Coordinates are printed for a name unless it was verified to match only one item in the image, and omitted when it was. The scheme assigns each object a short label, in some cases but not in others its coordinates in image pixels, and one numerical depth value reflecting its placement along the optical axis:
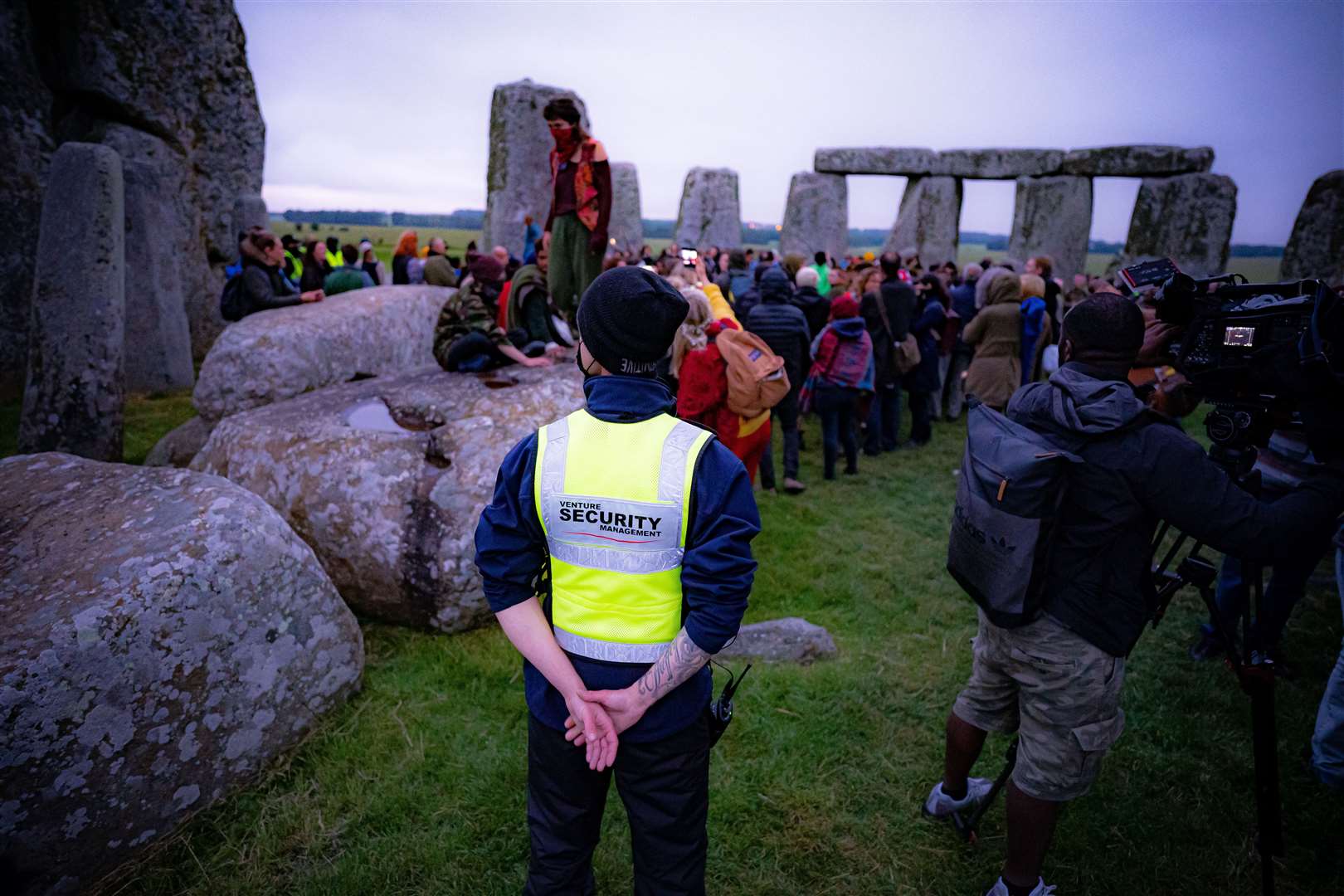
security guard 1.64
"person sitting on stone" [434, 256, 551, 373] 4.87
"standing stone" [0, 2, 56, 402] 7.07
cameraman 1.87
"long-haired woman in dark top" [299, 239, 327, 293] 10.02
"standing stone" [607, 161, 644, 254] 18.27
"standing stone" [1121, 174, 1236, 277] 13.89
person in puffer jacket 6.30
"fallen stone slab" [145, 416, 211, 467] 5.54
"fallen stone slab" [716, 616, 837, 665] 3.79
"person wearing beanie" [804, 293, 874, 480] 6.50
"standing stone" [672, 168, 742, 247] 19.22
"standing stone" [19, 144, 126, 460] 5.27
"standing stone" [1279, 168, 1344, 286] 10.75
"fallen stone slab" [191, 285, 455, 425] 5.38
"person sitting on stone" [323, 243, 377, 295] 7.89
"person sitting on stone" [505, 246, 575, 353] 5.15
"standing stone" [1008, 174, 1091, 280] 15.30
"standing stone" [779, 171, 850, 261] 17.33
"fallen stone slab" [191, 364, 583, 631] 3.72
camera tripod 2.11
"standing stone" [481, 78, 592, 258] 13.48
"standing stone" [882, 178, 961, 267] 16.72
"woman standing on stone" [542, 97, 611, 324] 5.14
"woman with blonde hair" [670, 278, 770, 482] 4.58
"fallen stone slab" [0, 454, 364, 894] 2.14
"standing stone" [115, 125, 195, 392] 7.70
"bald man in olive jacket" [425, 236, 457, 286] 9.06
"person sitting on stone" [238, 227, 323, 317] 6.11
